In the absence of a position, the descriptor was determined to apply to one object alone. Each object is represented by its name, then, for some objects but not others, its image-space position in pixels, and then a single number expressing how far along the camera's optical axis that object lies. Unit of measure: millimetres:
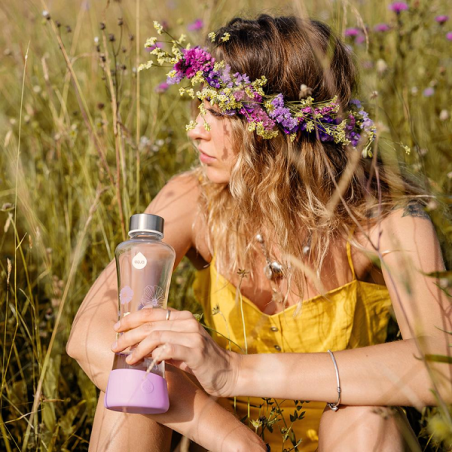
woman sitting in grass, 1368
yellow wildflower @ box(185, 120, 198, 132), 1495
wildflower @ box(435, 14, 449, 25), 2576
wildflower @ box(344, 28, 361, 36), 2618
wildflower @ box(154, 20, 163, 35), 1407
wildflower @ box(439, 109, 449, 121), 2099
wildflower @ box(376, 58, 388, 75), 1089
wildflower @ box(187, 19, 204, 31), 2915
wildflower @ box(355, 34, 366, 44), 2770
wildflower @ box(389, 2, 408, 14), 2463
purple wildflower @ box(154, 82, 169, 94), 2479
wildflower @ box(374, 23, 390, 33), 2598
